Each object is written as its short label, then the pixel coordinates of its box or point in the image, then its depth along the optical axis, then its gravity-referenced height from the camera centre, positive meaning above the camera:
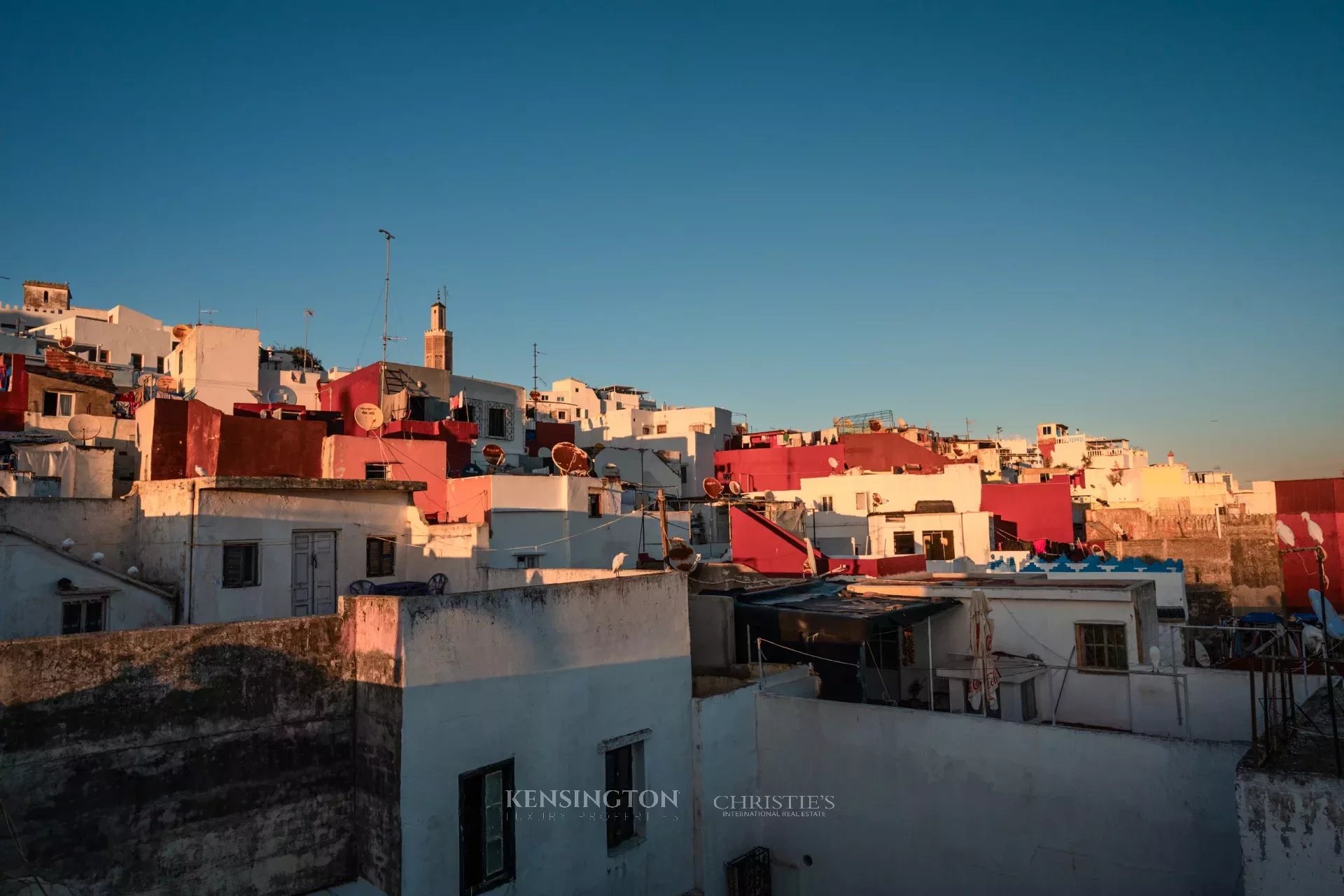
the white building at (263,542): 14.16 -0.20
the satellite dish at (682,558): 19.72 -0.84
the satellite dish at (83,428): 23.36 +3.09
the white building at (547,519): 22.12 +0.20
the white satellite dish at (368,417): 22.05 +2.99
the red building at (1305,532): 32.09 -0.79
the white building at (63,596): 13.22 -1.01
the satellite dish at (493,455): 26.98 +2.35
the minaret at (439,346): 41.97 +9.21
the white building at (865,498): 34.22 +0.87
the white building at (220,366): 33.41 +6.82
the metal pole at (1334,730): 7.54 -2.07
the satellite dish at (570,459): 24.59 +1.96
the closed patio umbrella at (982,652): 13.94 -2.32
